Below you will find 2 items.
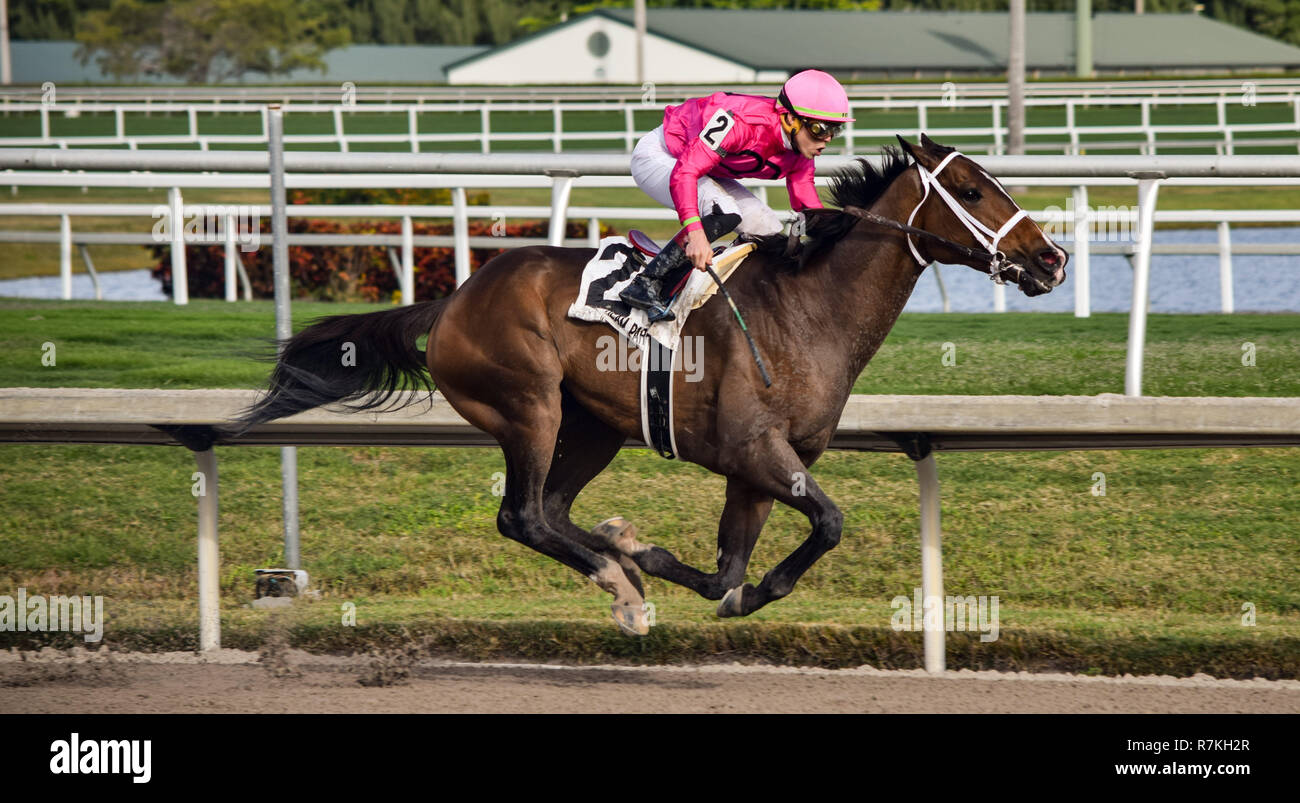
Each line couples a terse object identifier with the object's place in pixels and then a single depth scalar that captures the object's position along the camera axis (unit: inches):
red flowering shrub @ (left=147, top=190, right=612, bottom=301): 852.1
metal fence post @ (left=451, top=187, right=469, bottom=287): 563.8
